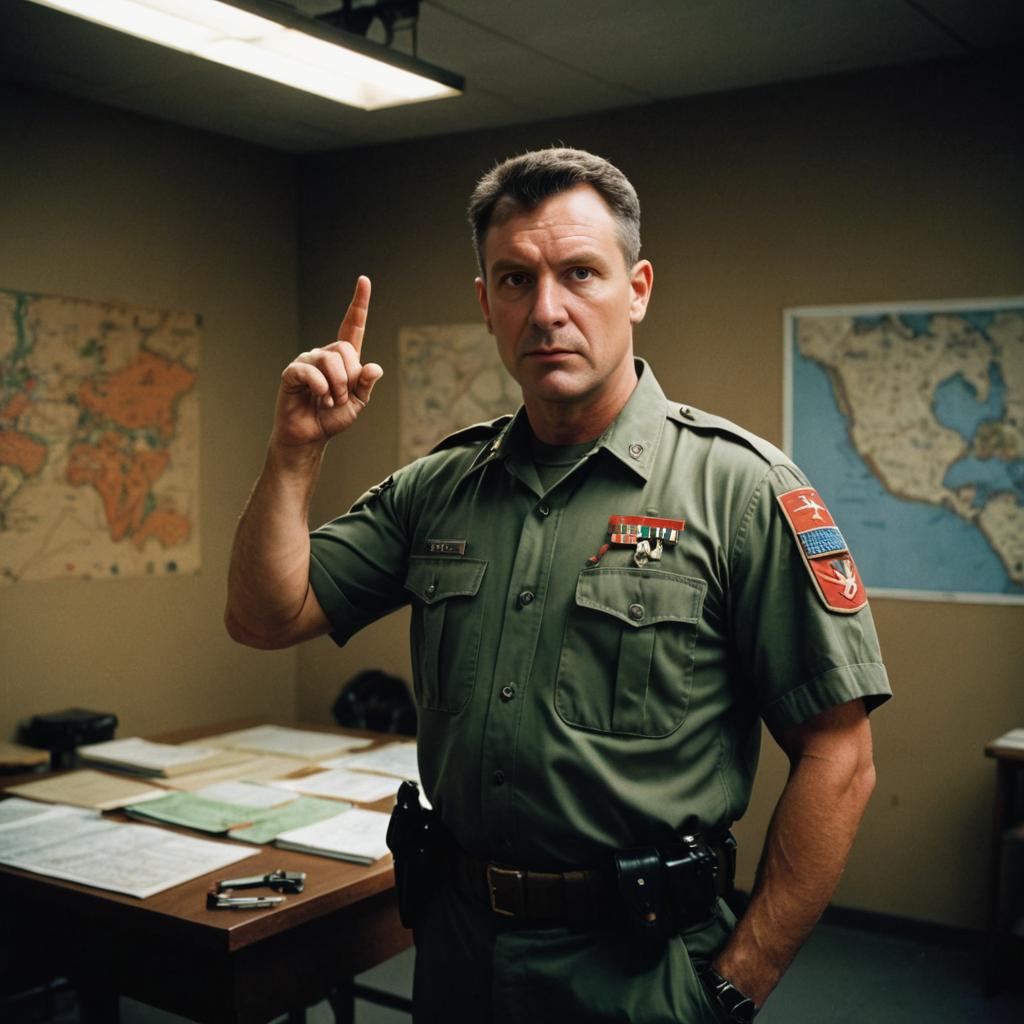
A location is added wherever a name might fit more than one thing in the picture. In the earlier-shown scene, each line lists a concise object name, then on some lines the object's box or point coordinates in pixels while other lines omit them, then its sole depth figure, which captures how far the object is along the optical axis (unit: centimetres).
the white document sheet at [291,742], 319
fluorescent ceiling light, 259
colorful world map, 404
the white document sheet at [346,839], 225
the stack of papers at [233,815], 243
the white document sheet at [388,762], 297
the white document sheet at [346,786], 273
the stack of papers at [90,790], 264
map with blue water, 384
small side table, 347
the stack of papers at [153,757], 291
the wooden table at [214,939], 194
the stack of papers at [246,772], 283
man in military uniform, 145
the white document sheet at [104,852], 213
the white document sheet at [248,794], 265
